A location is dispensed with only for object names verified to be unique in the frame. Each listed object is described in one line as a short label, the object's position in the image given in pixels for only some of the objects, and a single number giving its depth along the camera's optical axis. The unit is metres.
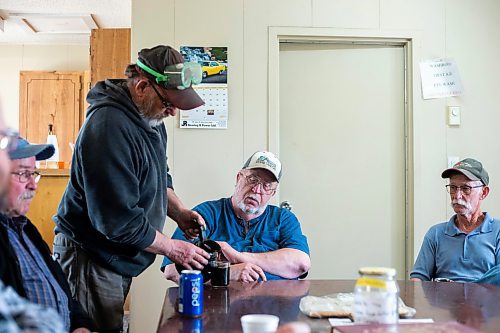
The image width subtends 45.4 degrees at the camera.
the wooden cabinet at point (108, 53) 4.59
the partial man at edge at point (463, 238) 2.77
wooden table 1.65
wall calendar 3.40
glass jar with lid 1.29
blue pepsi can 1.70
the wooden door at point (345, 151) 3.58
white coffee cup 1.40
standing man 1.97
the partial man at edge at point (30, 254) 1.66
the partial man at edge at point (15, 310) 0.91
